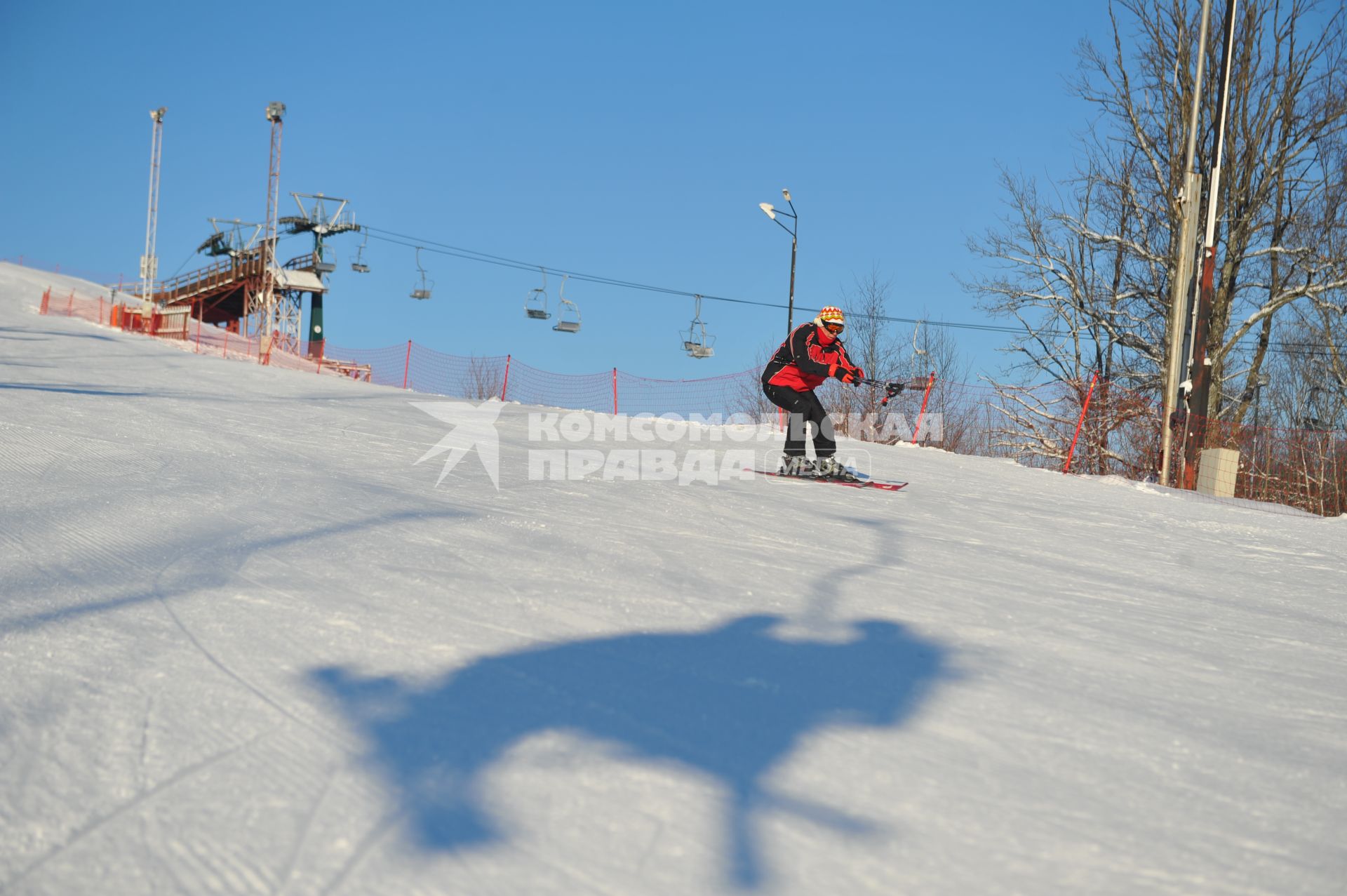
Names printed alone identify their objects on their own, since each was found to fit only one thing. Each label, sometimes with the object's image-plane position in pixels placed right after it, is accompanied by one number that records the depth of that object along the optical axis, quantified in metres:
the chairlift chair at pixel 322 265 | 58.34
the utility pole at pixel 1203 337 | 16.27
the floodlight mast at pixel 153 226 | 55.69
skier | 9.91
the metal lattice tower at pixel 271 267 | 51.59
